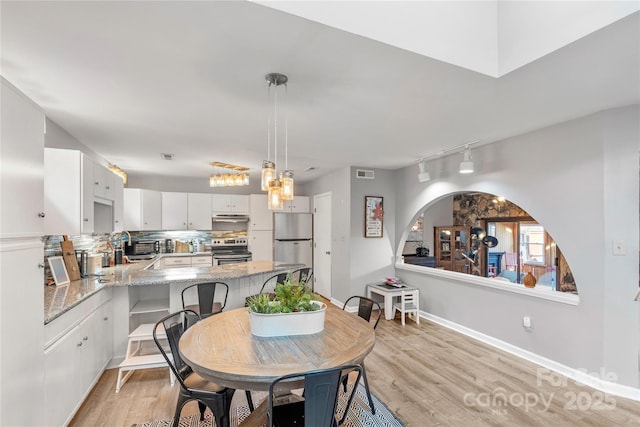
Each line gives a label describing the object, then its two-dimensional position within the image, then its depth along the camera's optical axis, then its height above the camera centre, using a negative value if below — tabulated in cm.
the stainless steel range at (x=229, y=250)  612 -68
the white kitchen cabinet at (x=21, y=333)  140 -57
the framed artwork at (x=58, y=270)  274 -48
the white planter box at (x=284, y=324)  188 -66
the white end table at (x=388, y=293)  456 -114
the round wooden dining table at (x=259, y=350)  143 -73
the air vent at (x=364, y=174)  518 +73
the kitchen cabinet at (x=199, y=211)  618 +13
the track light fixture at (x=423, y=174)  428 +60
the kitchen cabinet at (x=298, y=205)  671 +27
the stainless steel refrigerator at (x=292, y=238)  648 -45
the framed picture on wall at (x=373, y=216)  518 +2
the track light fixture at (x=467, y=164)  352 +61
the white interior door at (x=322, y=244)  591 -55
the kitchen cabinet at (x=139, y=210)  560 +15
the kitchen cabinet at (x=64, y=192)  257 +22
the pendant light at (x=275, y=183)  225 +26
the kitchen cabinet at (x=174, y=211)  599 +13
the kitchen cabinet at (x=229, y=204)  638 +29
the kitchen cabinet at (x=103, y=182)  298 +38
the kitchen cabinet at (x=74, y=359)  188 -103
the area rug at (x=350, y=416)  224 -152
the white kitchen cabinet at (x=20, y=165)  140 +26
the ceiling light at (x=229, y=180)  436 +54
